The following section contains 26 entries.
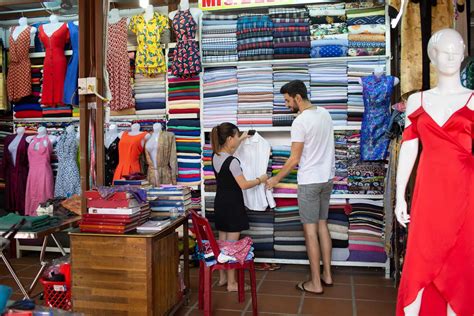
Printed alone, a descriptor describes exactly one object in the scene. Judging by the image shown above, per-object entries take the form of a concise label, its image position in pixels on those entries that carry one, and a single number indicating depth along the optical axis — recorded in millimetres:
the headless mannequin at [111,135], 5117
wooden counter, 2828
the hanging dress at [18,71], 5391
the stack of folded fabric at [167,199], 3391
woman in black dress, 3715
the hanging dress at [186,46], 4727
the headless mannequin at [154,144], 4922
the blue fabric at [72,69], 5207
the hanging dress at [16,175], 5270
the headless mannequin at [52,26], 5219
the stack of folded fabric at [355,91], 4562
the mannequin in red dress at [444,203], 2223
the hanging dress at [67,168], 5148
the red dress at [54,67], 5227
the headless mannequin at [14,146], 5309
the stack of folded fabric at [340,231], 4621
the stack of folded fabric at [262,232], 4802
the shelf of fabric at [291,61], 4535
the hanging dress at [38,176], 5184
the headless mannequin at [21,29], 5359
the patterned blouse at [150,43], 4891
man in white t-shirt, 3902
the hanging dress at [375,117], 4141
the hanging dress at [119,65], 4969
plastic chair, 3105
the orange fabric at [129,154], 4836
